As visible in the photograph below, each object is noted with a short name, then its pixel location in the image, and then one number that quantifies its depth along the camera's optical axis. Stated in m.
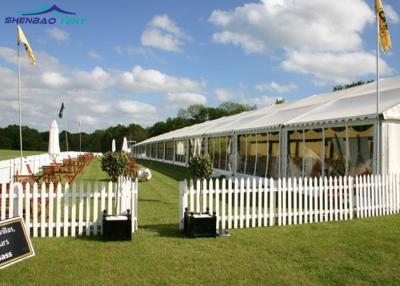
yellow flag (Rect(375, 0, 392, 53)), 10.10
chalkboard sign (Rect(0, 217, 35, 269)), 4.70
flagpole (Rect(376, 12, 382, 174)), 9.23
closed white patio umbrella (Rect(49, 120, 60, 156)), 17.84
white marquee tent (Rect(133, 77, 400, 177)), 9.42
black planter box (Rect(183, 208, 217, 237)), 6.67
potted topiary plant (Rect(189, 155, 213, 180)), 8.66
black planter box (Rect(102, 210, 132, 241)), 6.33
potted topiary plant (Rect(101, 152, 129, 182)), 8.48
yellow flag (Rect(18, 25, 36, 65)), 11.87
